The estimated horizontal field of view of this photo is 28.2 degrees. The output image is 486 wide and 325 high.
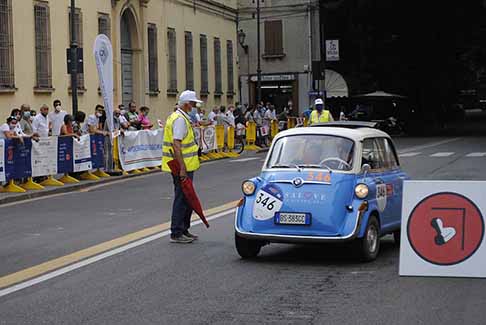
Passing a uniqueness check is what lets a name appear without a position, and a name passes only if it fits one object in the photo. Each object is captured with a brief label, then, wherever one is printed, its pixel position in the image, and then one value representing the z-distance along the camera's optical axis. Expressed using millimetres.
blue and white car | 10508
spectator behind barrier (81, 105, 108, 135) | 24633
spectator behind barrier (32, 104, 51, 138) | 23141
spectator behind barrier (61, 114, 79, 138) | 23141
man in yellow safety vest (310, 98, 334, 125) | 22359
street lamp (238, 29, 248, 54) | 53422
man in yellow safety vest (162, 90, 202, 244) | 12359
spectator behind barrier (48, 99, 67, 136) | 24844
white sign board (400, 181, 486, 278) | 9367
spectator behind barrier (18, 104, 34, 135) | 22141
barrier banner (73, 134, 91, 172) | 22891
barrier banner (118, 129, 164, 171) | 25672
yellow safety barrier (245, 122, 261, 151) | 37472
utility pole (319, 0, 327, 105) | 56638
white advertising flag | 24375
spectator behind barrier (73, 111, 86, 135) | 24088
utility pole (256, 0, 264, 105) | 46562
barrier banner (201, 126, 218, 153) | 32094
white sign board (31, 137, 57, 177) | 21047
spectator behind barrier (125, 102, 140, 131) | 27906
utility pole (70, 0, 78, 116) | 25062
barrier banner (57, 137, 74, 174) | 22078
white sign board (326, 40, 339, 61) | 45956
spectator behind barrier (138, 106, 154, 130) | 28547
